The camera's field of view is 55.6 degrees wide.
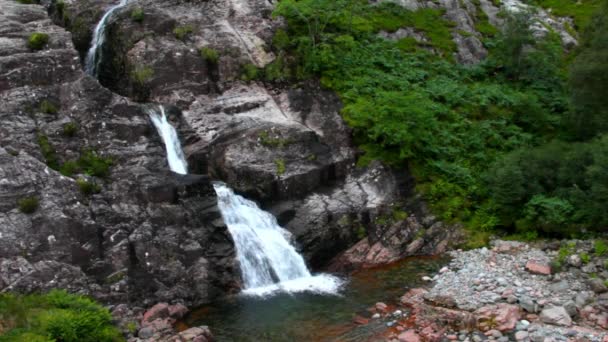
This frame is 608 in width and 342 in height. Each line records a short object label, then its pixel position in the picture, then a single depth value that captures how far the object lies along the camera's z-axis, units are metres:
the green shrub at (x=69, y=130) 21.22
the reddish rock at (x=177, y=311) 18.27
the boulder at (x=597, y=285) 17.25
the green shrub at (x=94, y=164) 20.50
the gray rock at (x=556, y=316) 15.69
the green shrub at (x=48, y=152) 20.27
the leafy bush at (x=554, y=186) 20.23
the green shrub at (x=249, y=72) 27.78
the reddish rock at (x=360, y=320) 17.06
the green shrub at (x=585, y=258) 19.12
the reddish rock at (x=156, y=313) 17.77
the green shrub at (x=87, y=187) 19.67
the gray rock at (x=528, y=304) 16.52
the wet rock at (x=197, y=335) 15.88
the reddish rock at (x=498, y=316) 15.80
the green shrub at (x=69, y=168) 20.16
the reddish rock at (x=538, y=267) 18.97
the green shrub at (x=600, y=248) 19.23
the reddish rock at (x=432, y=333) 15.55
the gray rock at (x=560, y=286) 17.67
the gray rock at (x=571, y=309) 16.16
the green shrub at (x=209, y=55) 27.52
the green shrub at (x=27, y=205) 18.39
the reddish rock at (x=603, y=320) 15.64
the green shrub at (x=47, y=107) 21.52
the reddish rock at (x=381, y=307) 17.78
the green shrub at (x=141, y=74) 26.31
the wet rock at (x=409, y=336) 15.60
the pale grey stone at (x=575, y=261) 19.09
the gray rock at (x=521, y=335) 15.11
